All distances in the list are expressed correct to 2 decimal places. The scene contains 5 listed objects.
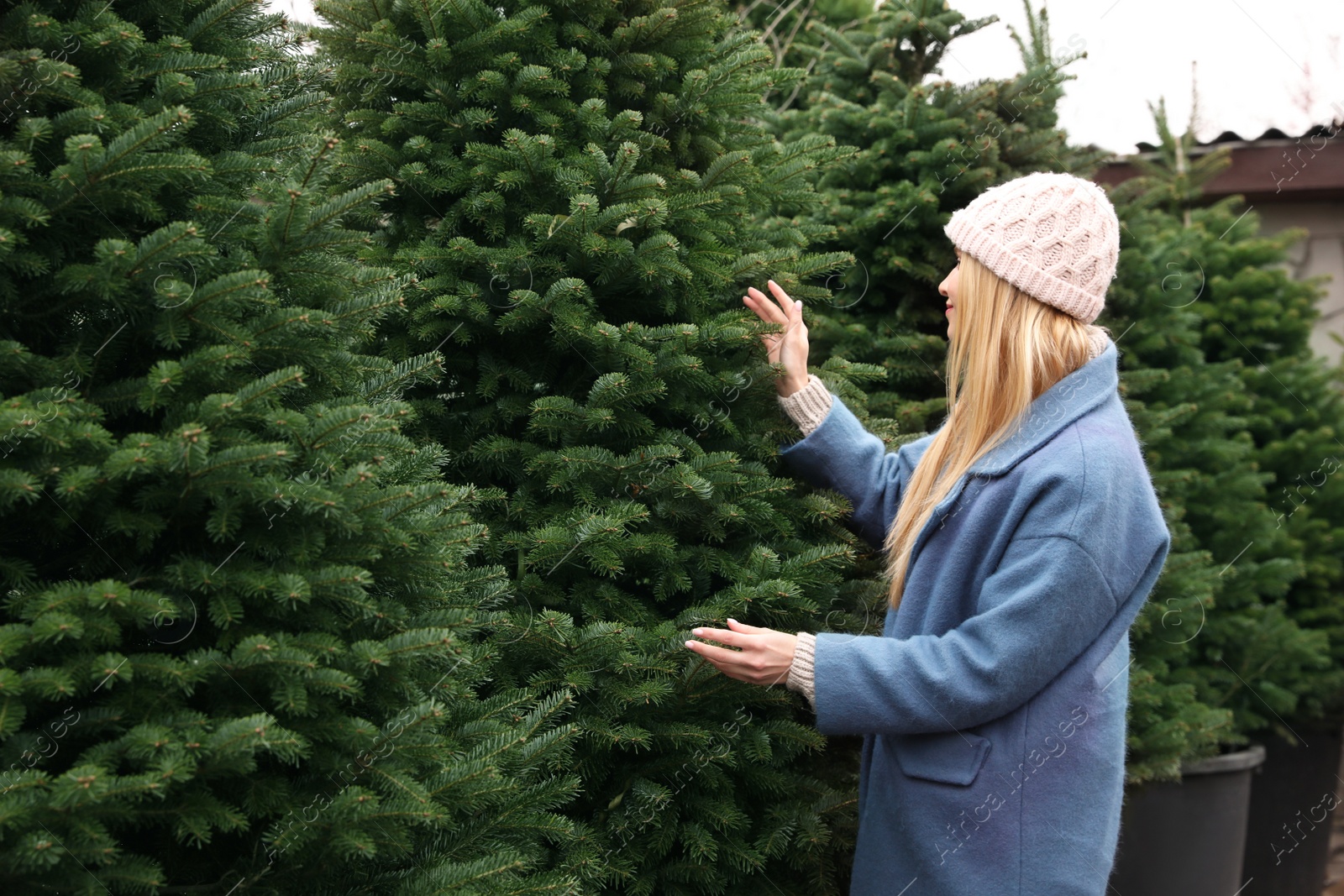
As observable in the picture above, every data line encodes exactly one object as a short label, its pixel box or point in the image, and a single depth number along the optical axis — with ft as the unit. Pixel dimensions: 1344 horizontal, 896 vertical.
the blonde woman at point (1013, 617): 6.28
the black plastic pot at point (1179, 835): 14.32
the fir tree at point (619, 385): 7.30
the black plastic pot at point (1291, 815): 17.79
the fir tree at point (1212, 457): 13.02
